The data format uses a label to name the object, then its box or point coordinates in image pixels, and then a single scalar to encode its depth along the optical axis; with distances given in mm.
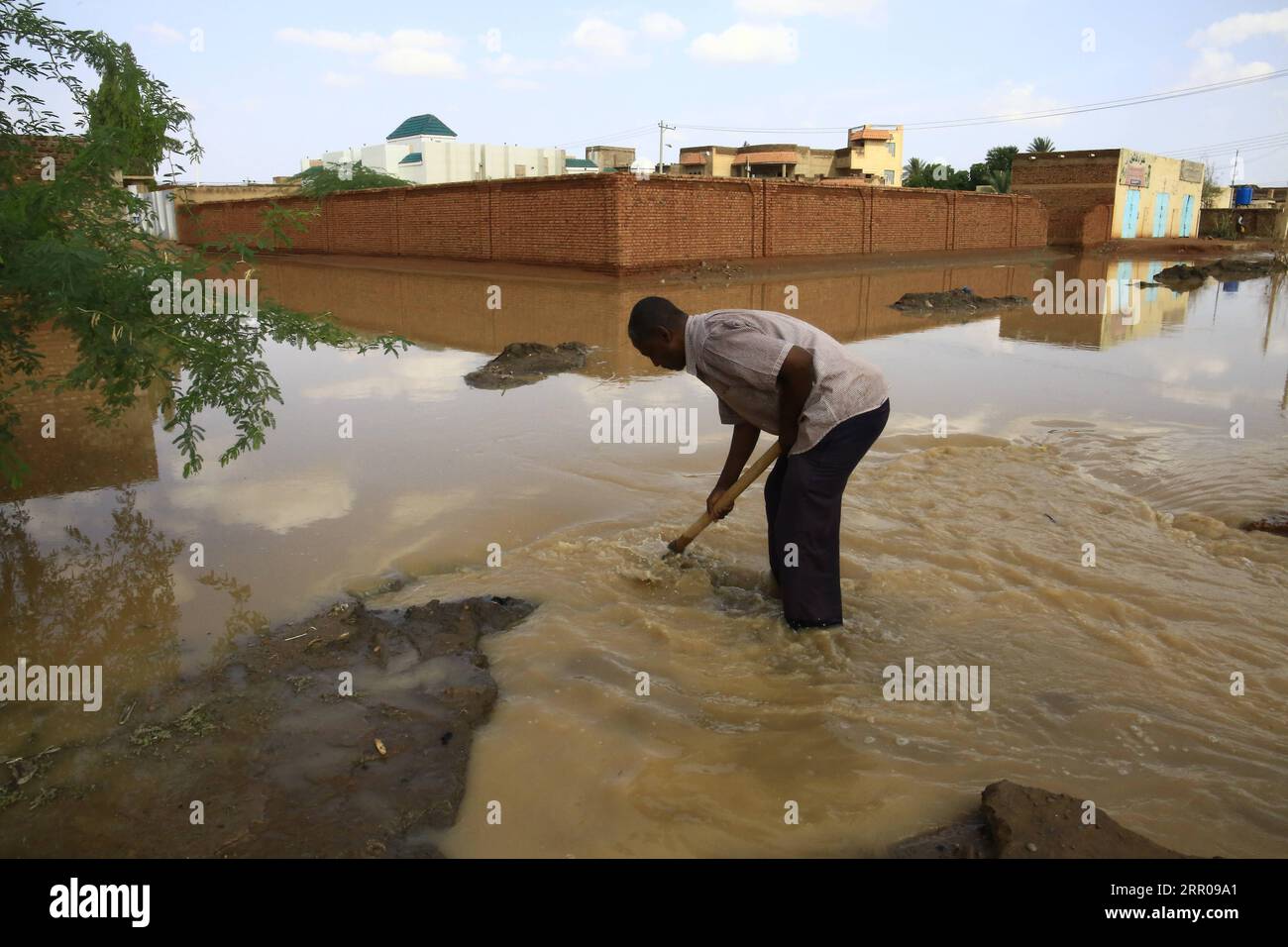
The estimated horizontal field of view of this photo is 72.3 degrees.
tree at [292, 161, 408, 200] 32438
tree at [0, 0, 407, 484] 3717
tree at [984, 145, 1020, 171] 51156
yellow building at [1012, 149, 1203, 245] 37156
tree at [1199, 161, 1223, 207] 57531
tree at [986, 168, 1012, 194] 40312
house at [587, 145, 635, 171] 53500
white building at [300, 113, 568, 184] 45406
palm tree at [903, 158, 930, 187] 49903
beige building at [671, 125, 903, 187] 48812
